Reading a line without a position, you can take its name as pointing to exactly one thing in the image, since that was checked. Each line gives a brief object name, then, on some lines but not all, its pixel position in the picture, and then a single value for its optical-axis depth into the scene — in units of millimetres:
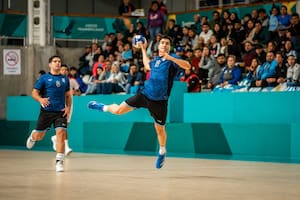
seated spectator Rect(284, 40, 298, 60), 20462
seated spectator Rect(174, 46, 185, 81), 22286
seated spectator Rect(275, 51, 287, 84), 19344
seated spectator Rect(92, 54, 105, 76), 25022
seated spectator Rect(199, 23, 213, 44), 24341
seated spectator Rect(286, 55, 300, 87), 18828
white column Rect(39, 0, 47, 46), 27047
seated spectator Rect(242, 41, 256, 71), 21750
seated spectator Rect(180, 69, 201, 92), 20969
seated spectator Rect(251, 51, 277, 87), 19156
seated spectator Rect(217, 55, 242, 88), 20156
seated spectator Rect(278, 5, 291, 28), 22734
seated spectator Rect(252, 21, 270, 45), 22984
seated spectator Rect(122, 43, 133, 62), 25530
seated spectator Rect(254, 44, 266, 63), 21109
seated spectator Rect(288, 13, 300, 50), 21328
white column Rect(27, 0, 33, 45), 27078
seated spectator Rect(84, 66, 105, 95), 23438
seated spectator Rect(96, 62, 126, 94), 22672
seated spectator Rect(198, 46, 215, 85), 22034
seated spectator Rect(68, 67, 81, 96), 23906
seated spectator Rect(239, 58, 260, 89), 19703
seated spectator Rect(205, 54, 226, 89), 21469
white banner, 27656
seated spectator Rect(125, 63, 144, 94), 22047
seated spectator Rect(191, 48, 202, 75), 22575
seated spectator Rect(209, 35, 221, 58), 23062
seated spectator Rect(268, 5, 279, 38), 22906
